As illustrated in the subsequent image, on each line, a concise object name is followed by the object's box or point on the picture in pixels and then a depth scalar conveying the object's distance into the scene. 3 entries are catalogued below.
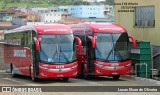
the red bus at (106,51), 25.23
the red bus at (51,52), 23.62
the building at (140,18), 30.22
